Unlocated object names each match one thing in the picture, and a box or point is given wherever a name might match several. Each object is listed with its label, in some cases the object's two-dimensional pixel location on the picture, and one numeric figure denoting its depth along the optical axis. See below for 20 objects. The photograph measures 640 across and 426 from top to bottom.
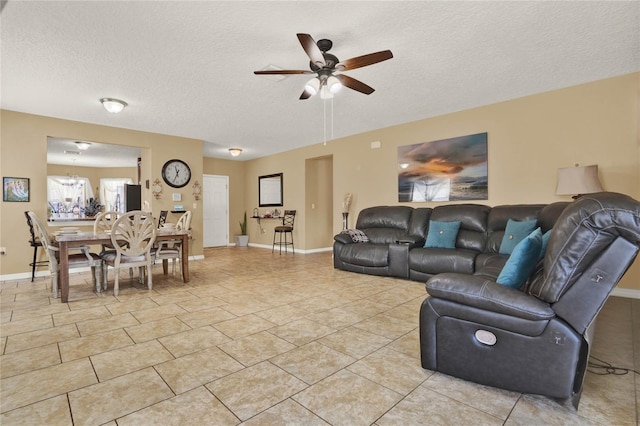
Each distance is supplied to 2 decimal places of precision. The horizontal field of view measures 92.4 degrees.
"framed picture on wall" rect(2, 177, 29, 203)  4.69
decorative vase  6.42
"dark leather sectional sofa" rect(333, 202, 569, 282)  3.86
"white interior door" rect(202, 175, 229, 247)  8.69
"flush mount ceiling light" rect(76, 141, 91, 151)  6.54
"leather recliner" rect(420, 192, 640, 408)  1.36
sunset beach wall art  4.74
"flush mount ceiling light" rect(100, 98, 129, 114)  4.25
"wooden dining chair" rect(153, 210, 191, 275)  4.25
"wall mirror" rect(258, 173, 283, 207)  8.37
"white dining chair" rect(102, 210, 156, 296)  3.64
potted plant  9.06
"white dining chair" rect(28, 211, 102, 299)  3.56
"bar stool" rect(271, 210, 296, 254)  7.62
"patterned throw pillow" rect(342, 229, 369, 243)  5.24
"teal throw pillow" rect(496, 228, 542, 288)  1.76
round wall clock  6.33
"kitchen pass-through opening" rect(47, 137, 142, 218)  8.26
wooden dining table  3.36
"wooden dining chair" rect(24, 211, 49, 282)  4.53
